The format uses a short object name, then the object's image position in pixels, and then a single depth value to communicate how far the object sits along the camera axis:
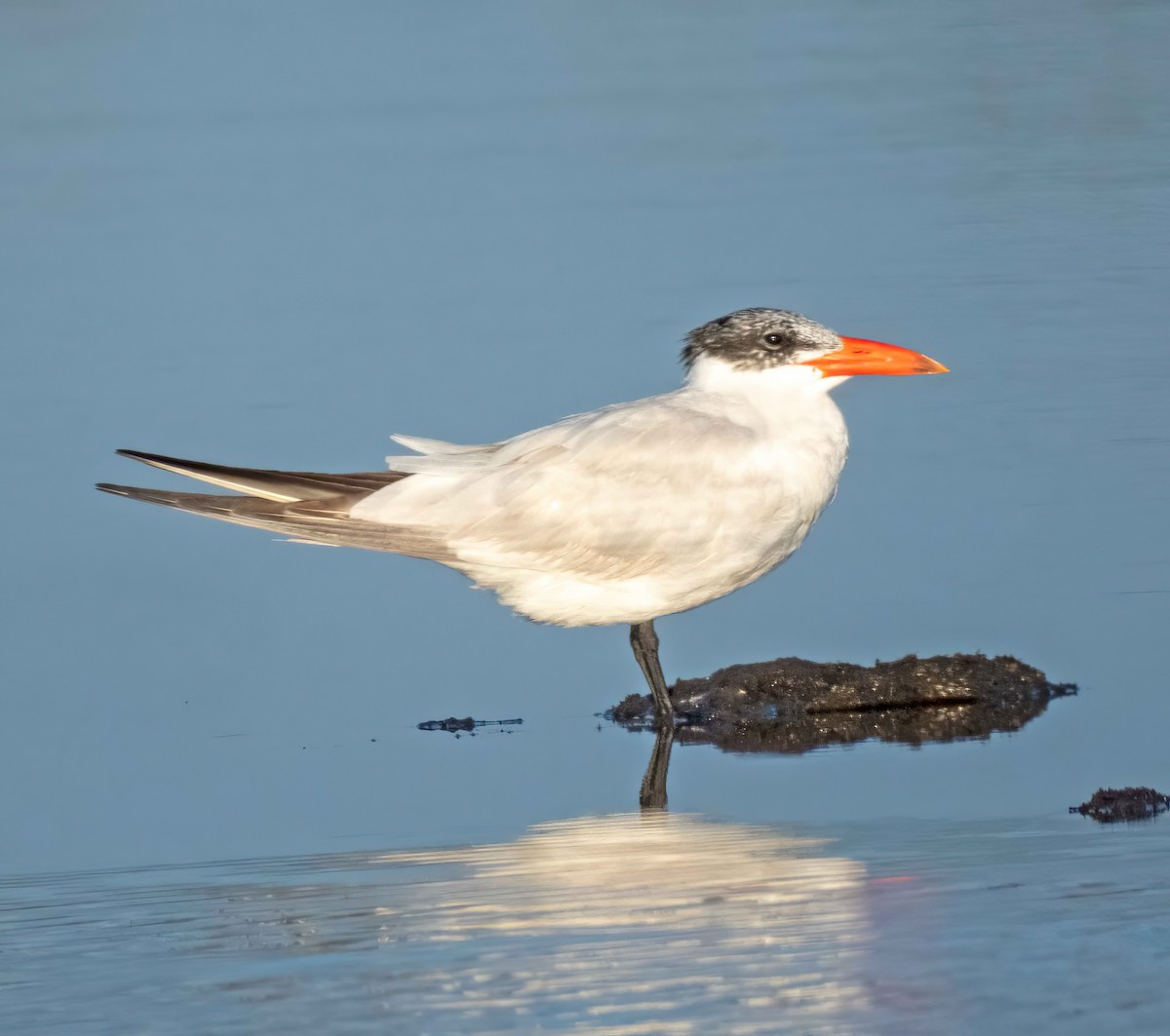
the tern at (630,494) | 12.04
